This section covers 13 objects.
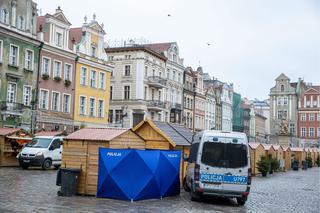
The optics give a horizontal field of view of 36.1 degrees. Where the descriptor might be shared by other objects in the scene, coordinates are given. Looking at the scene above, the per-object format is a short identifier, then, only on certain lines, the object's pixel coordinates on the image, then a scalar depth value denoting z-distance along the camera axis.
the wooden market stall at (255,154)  36.72
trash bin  16.36
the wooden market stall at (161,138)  21.02
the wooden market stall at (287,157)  49.69
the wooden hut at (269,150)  40.94
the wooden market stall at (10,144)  30.70
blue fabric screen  15.97
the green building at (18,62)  40.03
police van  16.38
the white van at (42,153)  29.27
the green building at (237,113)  104.81
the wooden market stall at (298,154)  55.89
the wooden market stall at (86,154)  16.75
